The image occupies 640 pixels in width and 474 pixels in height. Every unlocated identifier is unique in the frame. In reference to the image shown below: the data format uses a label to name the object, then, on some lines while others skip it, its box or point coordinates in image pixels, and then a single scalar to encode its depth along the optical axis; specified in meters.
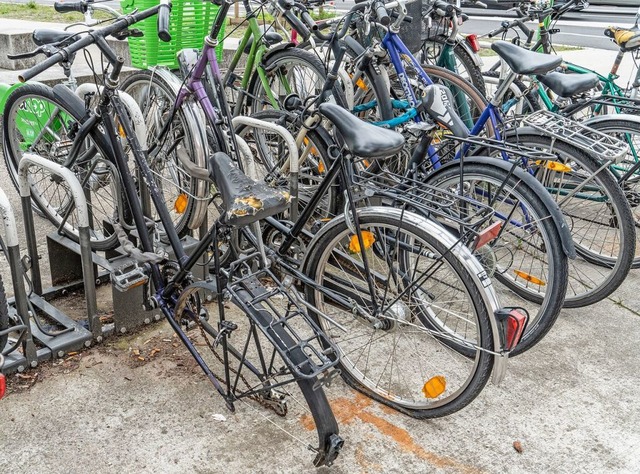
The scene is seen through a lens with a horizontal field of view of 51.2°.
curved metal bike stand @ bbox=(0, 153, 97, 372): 2.71
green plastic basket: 4.04
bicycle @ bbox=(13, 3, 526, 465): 2.31
